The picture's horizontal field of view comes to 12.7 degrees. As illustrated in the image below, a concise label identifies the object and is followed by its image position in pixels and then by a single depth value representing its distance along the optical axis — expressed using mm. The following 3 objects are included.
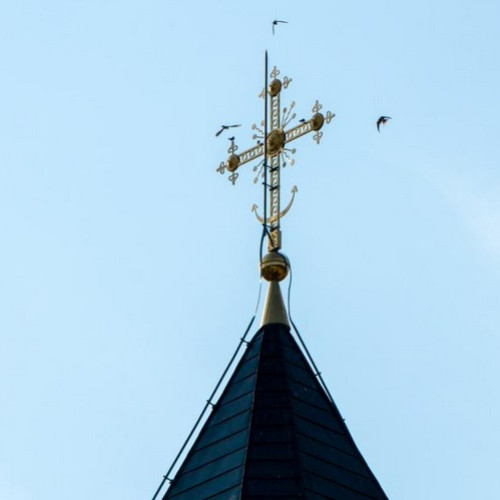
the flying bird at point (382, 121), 33219
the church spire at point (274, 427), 28109
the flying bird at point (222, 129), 33344
